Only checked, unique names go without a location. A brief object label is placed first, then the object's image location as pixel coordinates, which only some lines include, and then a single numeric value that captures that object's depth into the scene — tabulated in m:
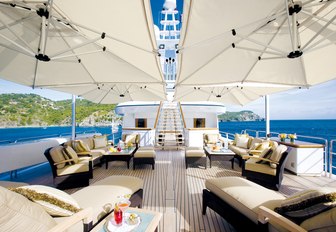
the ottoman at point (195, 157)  4.57
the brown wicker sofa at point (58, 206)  1.07
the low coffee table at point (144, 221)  1.41
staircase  8.14
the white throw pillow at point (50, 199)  1.38
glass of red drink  1.42
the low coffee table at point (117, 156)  4.68
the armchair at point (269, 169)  3.20
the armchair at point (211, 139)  6.26
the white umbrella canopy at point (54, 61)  2.19
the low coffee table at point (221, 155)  4.60
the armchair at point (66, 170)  3.21
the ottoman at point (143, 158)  4.59
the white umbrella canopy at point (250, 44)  2.08
